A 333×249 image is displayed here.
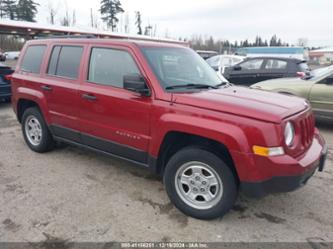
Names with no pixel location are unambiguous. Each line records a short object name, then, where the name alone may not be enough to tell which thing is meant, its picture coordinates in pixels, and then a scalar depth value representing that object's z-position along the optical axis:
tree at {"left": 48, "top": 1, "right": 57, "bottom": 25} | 61.31
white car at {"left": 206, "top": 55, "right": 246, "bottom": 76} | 15.30
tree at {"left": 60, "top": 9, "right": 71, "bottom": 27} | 60.59
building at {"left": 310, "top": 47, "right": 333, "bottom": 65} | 53.62
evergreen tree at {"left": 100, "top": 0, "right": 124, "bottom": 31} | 63.25
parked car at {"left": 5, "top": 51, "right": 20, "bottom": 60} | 34.07
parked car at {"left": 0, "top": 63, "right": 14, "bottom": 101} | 8.45
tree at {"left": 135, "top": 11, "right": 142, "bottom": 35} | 66.50
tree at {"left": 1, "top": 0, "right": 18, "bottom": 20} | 55.62
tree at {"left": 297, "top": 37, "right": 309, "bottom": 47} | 87.82
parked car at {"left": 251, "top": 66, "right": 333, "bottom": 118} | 6.63
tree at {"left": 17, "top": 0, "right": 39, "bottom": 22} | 55.84
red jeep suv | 2.82
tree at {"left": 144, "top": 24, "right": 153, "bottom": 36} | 67.73
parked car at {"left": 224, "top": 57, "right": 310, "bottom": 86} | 10.09
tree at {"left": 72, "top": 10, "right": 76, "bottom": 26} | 63.02
